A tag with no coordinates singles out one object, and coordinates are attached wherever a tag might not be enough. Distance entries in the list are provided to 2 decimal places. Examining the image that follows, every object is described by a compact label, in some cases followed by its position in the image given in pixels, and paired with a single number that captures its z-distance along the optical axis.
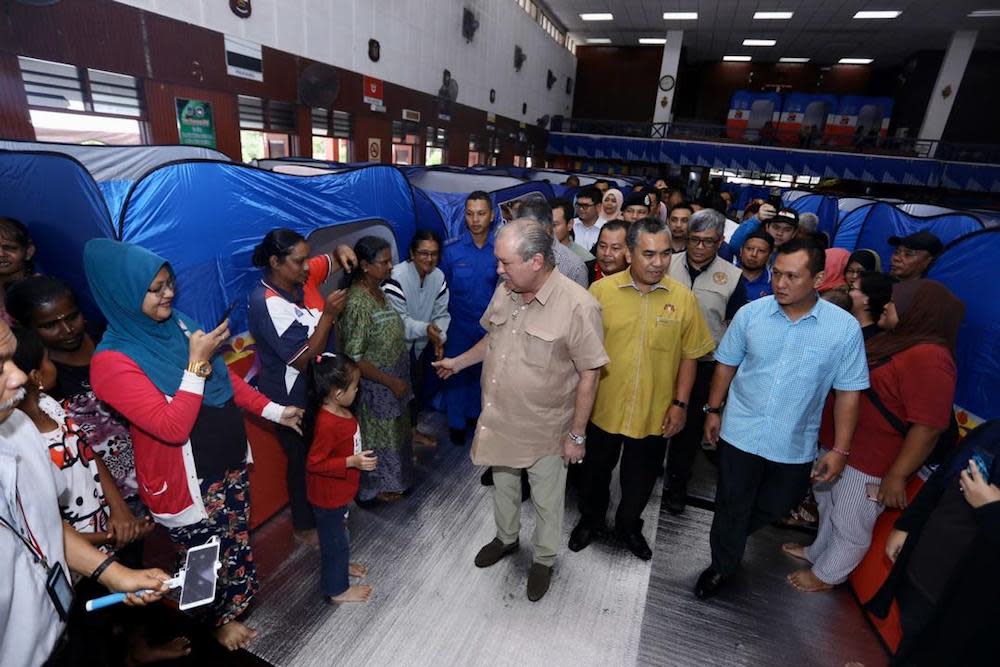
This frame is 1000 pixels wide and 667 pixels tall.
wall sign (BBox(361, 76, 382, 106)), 8.76
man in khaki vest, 2.70
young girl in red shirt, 1.89
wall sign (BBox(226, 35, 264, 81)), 5.98
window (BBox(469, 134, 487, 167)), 13.54
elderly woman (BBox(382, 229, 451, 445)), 2.86
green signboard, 5.52
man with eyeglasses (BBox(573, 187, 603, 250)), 4.84
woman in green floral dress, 2.41
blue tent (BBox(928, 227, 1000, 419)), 2.51
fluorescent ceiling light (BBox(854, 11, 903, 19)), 13.45
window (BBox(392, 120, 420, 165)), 9.99
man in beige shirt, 1.90
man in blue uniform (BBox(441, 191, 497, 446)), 3.18
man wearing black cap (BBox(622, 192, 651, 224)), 4.16
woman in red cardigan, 1.45
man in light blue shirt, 1.88
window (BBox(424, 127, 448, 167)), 11.45
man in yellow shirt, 2.13
